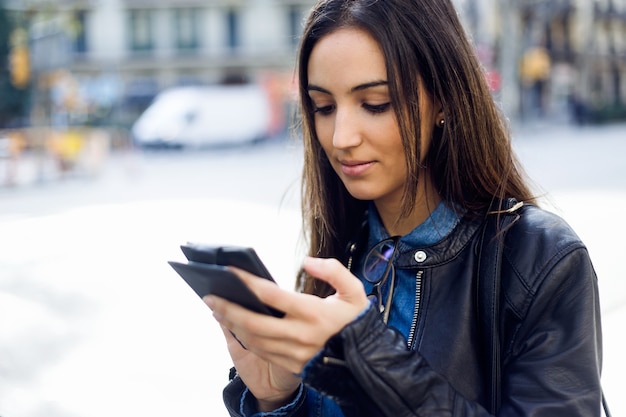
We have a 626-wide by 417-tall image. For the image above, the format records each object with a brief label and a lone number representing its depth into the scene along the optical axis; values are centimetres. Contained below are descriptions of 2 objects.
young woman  118
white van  2773
